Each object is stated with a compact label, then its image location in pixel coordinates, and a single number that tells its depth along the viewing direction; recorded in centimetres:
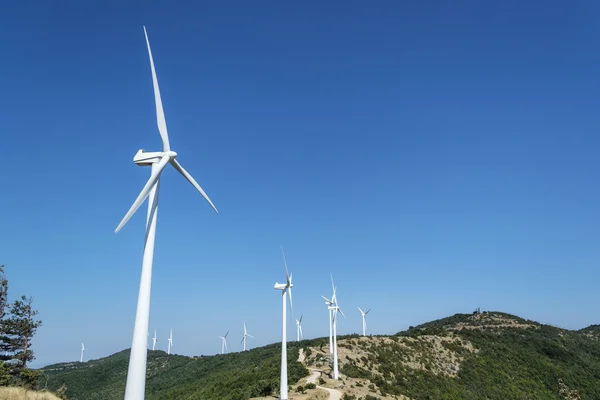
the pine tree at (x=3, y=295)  5050
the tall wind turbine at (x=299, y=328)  11138
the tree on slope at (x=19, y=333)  5072
